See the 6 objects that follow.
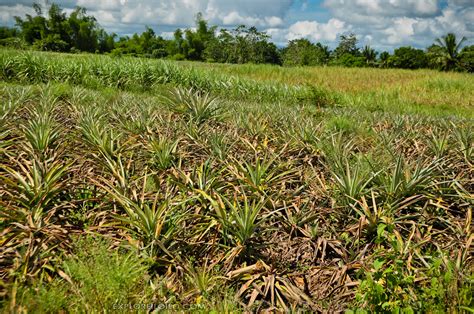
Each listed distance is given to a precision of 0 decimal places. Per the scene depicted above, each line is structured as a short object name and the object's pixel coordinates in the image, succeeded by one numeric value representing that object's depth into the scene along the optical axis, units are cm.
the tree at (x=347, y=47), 5362
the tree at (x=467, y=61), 3997
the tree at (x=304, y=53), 4506
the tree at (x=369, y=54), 5094
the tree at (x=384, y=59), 4800
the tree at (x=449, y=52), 4004
